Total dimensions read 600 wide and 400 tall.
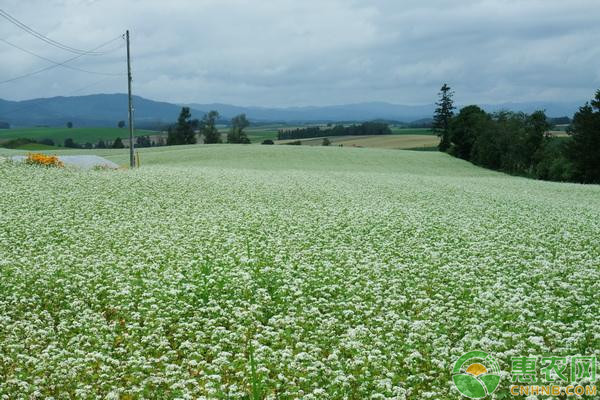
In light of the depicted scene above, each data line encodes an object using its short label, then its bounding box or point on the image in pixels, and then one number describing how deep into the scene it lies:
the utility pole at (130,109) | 45.28
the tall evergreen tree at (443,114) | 125.50
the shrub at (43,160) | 41.16
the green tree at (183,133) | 146.00
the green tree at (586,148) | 70.00
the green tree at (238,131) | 143.12
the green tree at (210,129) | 146.12
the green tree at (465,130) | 96.50
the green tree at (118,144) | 131.07
